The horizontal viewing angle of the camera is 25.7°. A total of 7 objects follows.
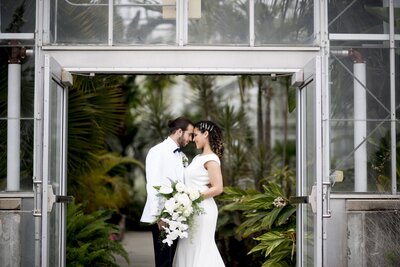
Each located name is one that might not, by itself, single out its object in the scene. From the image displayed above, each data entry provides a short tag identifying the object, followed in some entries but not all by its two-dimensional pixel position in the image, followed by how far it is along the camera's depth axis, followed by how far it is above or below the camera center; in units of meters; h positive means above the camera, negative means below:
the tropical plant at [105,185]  11.48 -0.39
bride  7.54 -0.30
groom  7.73 -0.16
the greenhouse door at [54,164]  6.74 -0.05
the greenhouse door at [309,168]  6.85 -0.08
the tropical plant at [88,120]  9.74 +0.45
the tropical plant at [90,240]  9.23 -0.90
